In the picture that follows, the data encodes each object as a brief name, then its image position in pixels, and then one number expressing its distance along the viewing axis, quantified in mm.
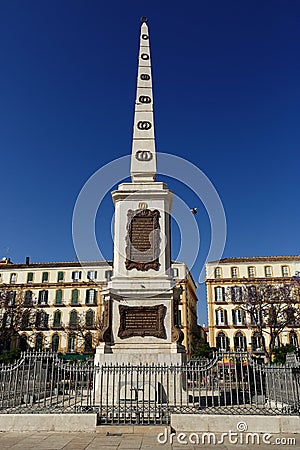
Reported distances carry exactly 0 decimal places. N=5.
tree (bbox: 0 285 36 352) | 38006
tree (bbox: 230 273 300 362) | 37688
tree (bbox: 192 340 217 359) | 27984
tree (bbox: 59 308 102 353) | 53875
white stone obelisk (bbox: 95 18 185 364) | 11852
